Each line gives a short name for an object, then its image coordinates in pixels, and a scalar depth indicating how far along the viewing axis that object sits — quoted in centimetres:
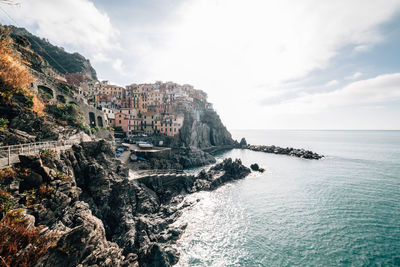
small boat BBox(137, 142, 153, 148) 4662
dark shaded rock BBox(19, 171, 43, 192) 1180
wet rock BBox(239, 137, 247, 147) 10901
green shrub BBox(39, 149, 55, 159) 1474
